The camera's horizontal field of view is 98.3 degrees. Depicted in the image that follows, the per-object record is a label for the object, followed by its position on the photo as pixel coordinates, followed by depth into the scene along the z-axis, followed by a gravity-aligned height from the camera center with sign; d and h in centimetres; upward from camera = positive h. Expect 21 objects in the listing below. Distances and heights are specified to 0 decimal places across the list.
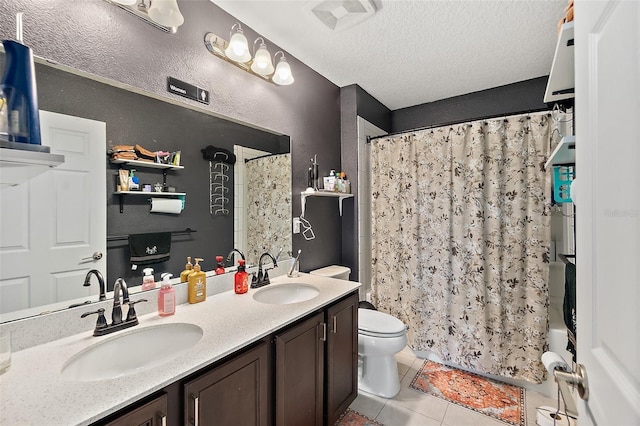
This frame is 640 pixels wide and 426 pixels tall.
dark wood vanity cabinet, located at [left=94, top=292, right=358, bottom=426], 84 -65
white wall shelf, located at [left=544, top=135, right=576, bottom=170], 110 +26
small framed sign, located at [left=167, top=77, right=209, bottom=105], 138 +66
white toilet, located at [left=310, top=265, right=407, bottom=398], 188 -95
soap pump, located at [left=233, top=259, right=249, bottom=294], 157 -37
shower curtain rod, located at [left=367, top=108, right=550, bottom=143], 201 +74
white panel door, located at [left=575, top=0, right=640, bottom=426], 42 +1
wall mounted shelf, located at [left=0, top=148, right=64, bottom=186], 68 +15
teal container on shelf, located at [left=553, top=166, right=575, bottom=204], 139 +14
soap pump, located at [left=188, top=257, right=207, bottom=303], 138 -35
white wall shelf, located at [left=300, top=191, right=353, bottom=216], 213 +17
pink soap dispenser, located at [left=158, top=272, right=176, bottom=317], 122 -37
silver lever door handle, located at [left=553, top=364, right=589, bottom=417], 61 -39
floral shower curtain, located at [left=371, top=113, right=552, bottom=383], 200 -22
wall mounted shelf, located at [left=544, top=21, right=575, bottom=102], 102 +60
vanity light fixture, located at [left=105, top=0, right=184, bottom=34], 118 +90
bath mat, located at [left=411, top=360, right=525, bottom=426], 181 -130
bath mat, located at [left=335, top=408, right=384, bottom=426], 170 -129
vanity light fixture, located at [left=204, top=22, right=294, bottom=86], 152 +93
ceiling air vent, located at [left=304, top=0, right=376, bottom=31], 152 +116
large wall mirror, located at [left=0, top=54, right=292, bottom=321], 111 +22
